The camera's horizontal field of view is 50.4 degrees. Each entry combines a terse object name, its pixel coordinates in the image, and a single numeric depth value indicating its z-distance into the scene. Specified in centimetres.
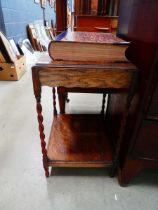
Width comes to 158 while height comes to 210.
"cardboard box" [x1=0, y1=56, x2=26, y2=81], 203
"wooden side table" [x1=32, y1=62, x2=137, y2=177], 59
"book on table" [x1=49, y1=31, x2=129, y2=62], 59
